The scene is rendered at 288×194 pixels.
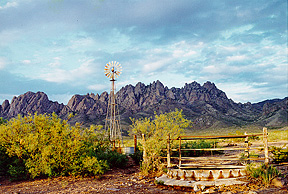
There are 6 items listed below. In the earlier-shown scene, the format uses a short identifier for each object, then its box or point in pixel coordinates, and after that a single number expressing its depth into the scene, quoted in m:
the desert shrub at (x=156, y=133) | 11.76
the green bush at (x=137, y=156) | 14.93
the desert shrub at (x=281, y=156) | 11.06
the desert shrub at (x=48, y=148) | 11.12
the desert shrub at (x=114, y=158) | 13.31
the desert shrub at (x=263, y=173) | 8.10
